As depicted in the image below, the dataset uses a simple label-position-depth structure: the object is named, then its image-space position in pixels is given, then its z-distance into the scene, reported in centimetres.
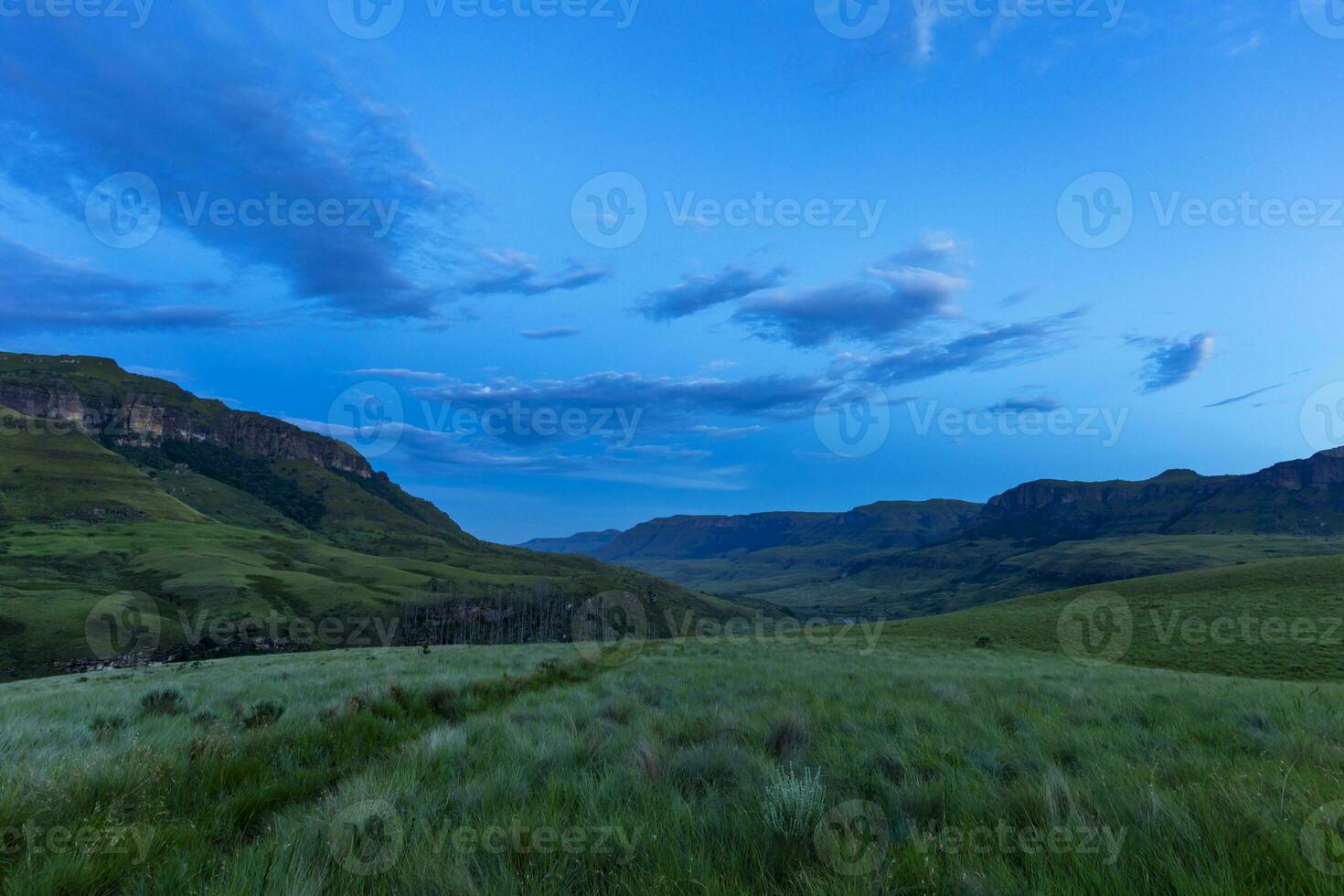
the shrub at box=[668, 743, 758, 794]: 414
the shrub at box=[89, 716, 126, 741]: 559
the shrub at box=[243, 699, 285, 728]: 635
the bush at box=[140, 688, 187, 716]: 758
